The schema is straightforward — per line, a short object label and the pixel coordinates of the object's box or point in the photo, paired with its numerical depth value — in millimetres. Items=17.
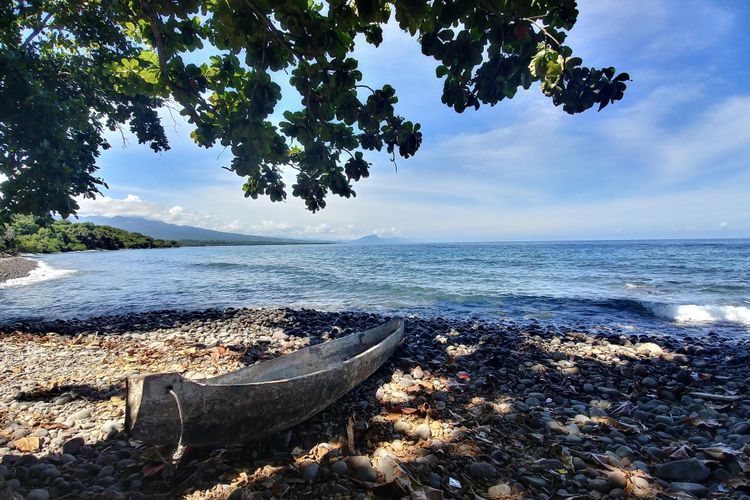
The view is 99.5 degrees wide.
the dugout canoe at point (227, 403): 2492
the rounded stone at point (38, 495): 2580
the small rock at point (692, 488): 2795
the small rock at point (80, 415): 4012
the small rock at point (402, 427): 3834
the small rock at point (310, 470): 2961
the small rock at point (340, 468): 3020
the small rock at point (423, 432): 3703
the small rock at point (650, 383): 5379
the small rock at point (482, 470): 3078
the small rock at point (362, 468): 2943
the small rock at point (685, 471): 3000
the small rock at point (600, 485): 2902
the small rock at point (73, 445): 3336
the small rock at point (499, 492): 2821
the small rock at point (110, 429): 3615
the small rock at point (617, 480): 2927
